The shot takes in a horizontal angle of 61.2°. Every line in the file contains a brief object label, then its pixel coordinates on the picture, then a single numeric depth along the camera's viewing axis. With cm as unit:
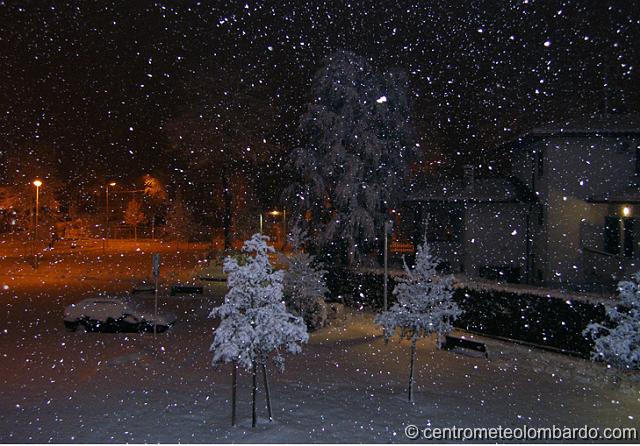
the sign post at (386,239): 1966
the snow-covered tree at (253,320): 909
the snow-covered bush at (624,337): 1043
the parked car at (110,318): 1831
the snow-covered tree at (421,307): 1193
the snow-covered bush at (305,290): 1931
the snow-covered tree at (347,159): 2845
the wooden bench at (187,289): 2731
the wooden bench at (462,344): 1538
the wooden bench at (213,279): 3325
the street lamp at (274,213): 4614
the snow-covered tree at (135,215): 7225
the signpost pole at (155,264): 1670
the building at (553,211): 2505
